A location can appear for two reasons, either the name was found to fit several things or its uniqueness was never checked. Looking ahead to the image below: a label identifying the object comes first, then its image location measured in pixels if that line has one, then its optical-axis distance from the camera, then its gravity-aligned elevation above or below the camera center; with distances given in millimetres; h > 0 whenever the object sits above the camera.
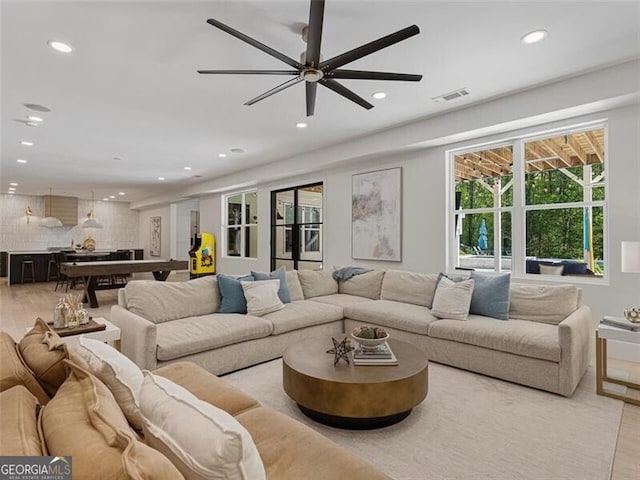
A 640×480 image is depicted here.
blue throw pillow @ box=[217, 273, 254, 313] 3787 -603
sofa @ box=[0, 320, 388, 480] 742 -462
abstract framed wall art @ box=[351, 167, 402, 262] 5543 +408
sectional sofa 2818 -816
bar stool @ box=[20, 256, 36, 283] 9680 -751
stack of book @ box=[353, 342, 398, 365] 2529 -841
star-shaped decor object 2583 -831
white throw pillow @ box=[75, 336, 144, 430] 1211 -485
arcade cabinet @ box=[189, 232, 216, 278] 9188 -409
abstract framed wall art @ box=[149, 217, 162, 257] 12538 +82
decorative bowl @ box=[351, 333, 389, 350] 2604 -743
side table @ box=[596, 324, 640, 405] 2715 -864
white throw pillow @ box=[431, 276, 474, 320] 3555 -613
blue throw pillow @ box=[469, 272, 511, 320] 3516 -562
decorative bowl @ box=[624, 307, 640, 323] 2844 -591
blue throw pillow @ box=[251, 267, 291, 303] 4141 -463
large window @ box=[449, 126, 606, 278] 3941 +433
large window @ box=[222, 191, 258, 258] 8516 +381
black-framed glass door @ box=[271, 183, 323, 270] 7027 +264
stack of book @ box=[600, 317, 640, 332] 2754 -652
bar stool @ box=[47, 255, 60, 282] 9992 -827
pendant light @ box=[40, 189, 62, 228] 10930 +514
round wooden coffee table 2211 -961
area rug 1923 -1217
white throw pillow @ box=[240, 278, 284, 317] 3744 -615
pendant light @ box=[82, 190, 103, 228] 9646 +431
